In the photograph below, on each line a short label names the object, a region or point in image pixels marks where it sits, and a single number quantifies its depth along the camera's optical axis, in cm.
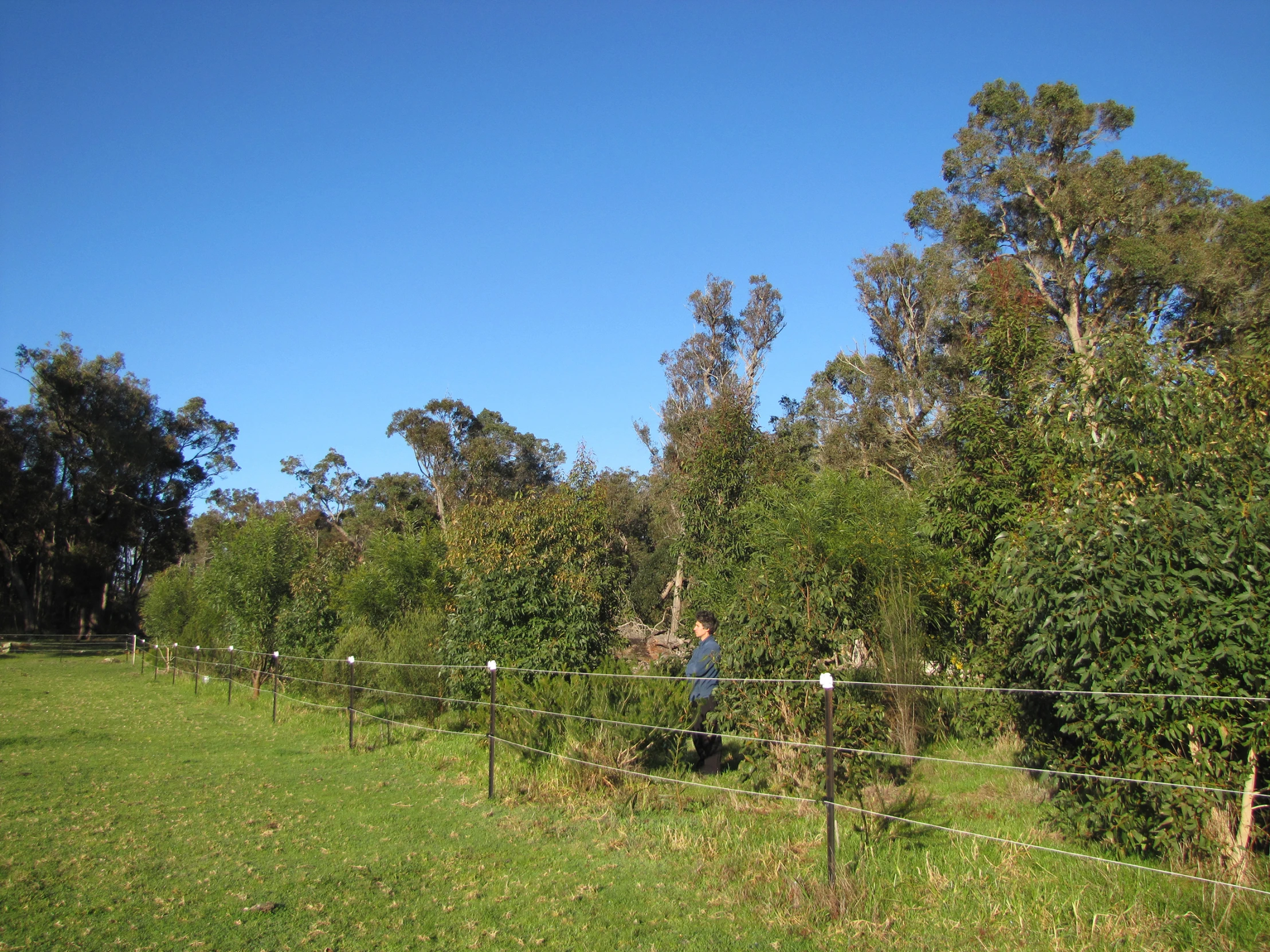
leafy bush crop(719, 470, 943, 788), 760
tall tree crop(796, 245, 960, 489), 2991
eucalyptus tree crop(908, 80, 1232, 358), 2448
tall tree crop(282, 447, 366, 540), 6200
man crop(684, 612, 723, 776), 852
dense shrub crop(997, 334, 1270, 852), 452
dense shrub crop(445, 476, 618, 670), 1102
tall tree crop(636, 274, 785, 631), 1541
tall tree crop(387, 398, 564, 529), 4531
